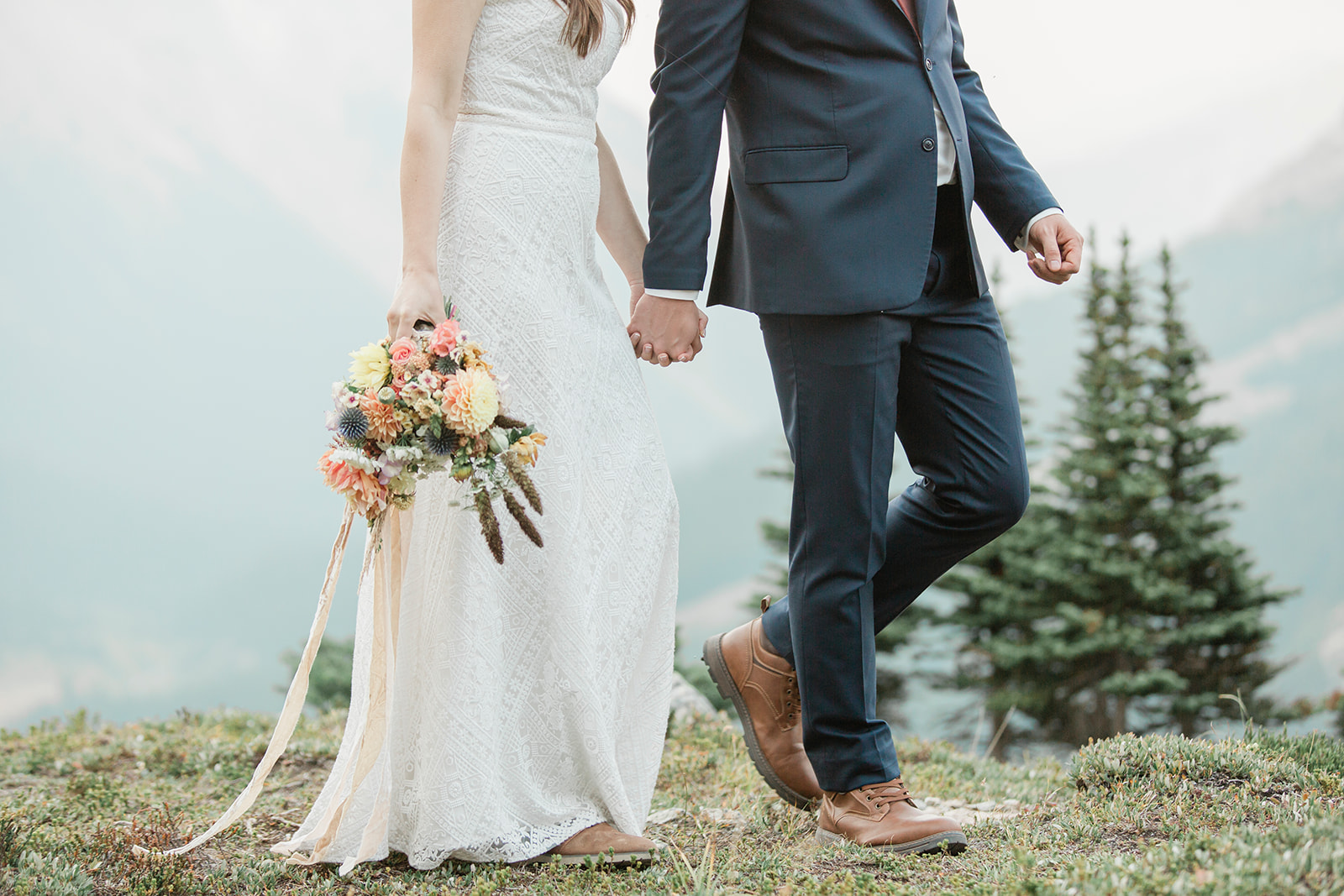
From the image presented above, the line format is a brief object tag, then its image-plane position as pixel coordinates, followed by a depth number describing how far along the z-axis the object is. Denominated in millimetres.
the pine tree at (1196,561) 14531
